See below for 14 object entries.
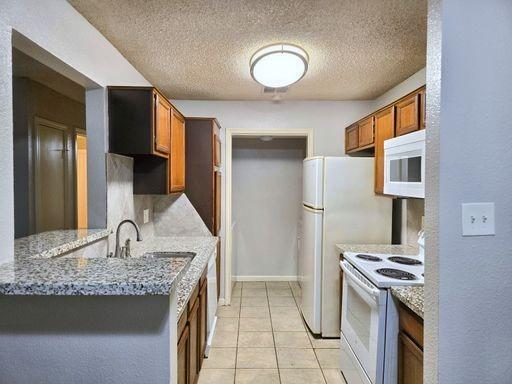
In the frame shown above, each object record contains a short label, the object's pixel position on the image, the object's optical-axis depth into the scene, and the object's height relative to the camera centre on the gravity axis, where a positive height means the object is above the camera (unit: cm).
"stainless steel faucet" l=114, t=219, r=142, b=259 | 203 -45
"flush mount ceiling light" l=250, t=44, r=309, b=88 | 226 +91
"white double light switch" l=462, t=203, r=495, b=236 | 115 -12
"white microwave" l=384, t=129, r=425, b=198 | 189 +13
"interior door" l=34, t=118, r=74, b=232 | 282 +6
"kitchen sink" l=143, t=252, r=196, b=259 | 250 -56
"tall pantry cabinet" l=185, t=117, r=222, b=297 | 310 +21
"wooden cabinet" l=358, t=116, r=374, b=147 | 288 +50
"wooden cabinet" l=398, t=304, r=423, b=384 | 148 -80
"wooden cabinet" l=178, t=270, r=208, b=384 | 160 -89
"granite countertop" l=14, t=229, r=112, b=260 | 138 -30
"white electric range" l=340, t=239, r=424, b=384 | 171 -77
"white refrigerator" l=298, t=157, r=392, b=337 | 288 -32
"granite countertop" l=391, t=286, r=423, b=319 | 147 -55
